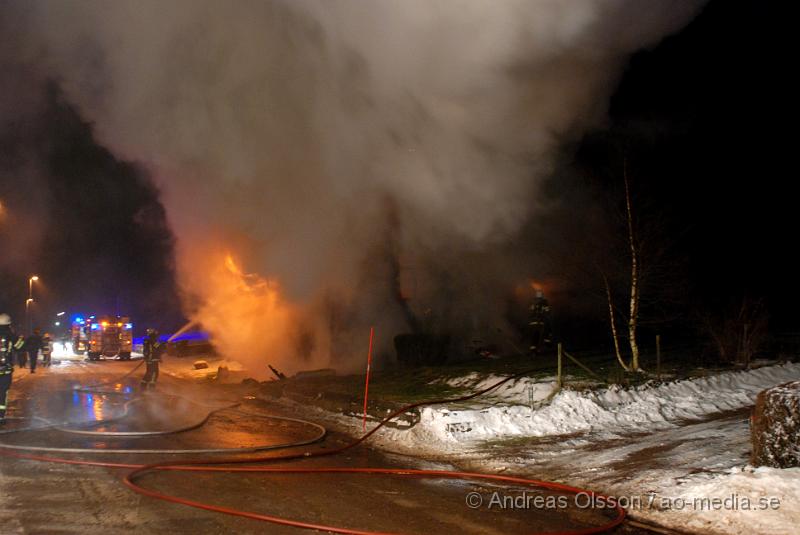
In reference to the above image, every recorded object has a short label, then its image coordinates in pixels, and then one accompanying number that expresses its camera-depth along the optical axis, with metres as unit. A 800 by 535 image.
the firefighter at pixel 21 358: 23.77
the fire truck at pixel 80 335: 33.94
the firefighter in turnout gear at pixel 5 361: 9.99
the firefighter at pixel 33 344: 19.34
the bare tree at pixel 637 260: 13.70
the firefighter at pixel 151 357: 15.81
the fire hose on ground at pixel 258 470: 5.29
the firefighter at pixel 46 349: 24.12
